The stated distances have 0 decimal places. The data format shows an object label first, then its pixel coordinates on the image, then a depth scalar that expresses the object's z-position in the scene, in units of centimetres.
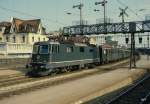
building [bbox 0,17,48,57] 7656
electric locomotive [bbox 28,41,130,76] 2739
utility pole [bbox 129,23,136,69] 3866
